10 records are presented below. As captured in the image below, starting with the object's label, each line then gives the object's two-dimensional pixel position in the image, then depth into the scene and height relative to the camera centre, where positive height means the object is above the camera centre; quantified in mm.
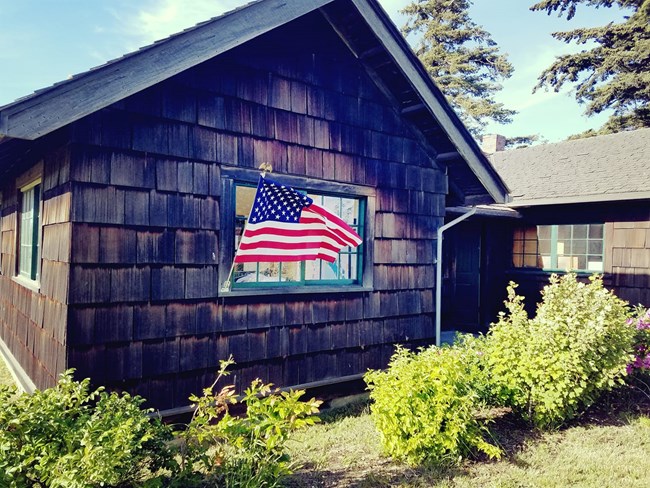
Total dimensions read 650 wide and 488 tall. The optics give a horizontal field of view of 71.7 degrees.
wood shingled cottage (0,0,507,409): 3988 +638
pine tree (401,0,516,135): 28703 +13194
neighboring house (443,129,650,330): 8844 +633
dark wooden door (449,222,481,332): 10625 -479
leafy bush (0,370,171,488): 2475 -1140
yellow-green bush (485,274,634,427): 4477 -981
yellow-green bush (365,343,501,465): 3779 -1347
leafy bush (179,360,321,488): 3051 -1321
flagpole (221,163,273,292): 4621 -32
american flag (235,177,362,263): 4527 +260
